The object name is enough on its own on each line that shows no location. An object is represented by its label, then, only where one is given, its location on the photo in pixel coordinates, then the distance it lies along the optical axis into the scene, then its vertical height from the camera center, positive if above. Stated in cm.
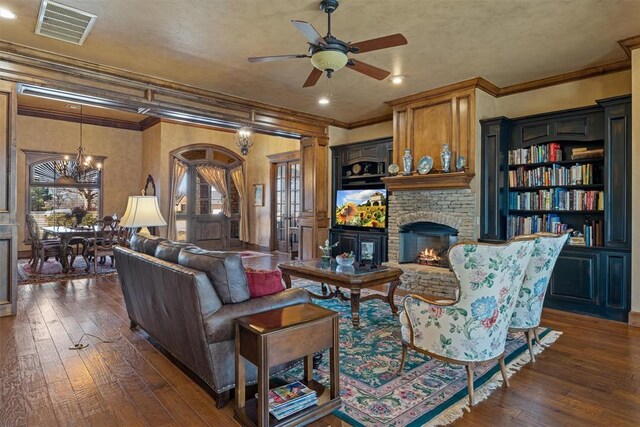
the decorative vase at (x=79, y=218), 906 -2
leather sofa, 224 -58
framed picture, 1019 +64
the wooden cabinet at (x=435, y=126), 510 +138
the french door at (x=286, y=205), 934 +31
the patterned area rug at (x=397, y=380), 221 -119
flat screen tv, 648 +16
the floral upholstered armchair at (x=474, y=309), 217 -60
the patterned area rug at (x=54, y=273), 596 -100
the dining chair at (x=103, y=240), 657 -43
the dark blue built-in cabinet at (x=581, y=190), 402 +31
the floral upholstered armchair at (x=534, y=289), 283 -59
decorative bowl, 434 -53
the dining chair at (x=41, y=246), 637 -50
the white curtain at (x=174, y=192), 893 +62
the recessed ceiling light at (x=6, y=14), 330 +189
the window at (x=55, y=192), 855 +62
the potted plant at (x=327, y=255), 470 -51
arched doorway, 935 +54
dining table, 645 -32
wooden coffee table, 375 -66
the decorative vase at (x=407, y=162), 566 +85
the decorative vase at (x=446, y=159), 520 +83
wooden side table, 192 -73
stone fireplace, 515 -20
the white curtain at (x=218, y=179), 975 +105
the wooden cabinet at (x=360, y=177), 644 +76
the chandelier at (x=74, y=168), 882 +123
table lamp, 384 +3
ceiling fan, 280 +136
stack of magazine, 203 -106
